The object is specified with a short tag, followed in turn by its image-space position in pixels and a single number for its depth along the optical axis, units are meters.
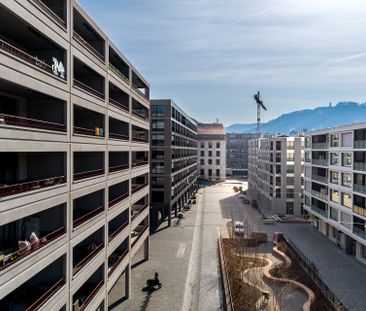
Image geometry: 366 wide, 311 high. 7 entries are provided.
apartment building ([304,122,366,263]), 40.44
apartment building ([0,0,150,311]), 13.87
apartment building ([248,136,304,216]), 71.62
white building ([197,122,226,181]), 138.50
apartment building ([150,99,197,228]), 57.91
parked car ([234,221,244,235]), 51.41
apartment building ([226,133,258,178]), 186.50
